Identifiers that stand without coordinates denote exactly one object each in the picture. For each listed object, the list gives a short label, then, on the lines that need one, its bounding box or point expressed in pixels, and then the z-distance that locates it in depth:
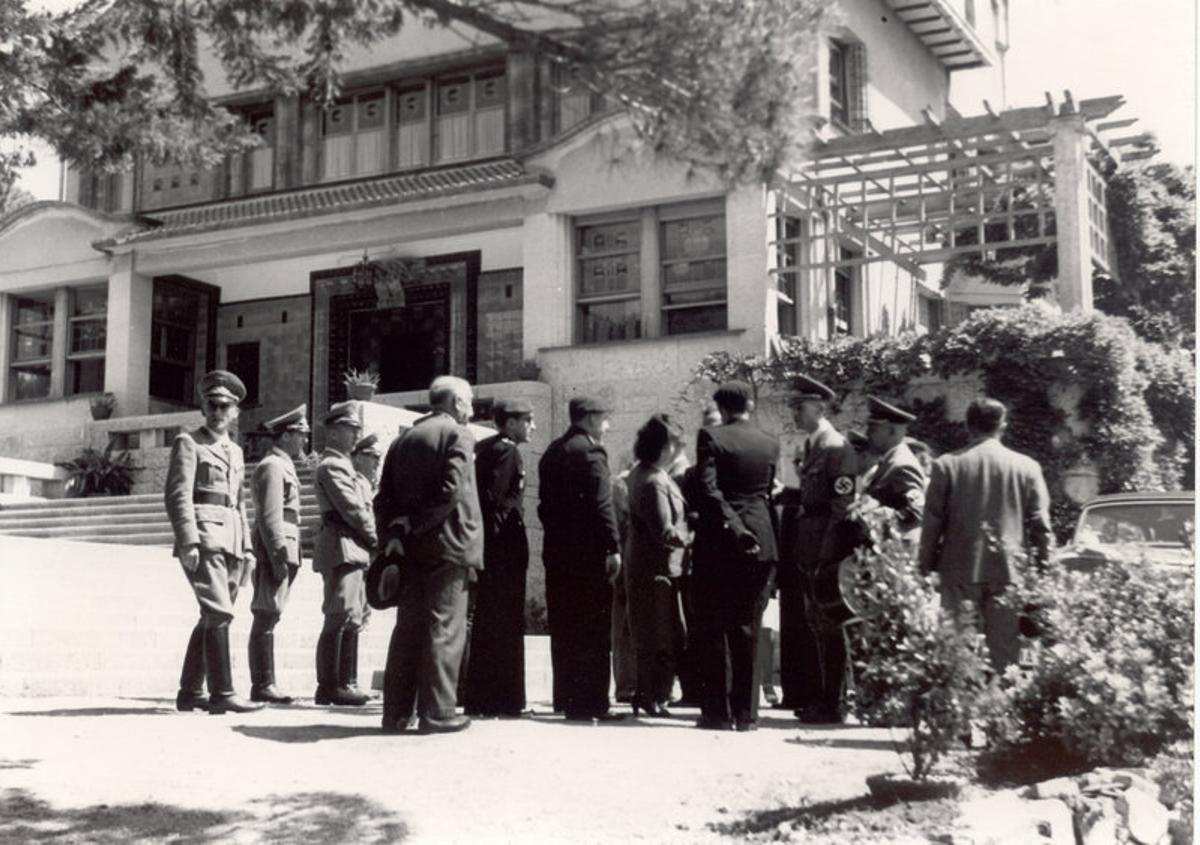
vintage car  8.74
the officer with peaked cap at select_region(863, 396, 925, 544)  7.52
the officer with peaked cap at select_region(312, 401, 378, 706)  8.93
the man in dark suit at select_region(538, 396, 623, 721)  7.96
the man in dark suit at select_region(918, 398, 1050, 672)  6.80
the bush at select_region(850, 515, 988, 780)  5.27
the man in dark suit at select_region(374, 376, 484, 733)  7.10
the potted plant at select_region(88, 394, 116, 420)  22.61
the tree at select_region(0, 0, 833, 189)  4.99
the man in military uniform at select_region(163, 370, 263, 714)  7.95
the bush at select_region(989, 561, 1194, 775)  5.66
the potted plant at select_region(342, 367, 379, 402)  18.14
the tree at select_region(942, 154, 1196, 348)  19.14
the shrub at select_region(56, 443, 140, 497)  21.12
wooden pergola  16.78
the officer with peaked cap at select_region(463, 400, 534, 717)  8.13
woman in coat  8.41
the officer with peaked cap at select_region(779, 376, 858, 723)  7.84
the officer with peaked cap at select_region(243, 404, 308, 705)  8.88
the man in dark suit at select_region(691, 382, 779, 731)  7.56
